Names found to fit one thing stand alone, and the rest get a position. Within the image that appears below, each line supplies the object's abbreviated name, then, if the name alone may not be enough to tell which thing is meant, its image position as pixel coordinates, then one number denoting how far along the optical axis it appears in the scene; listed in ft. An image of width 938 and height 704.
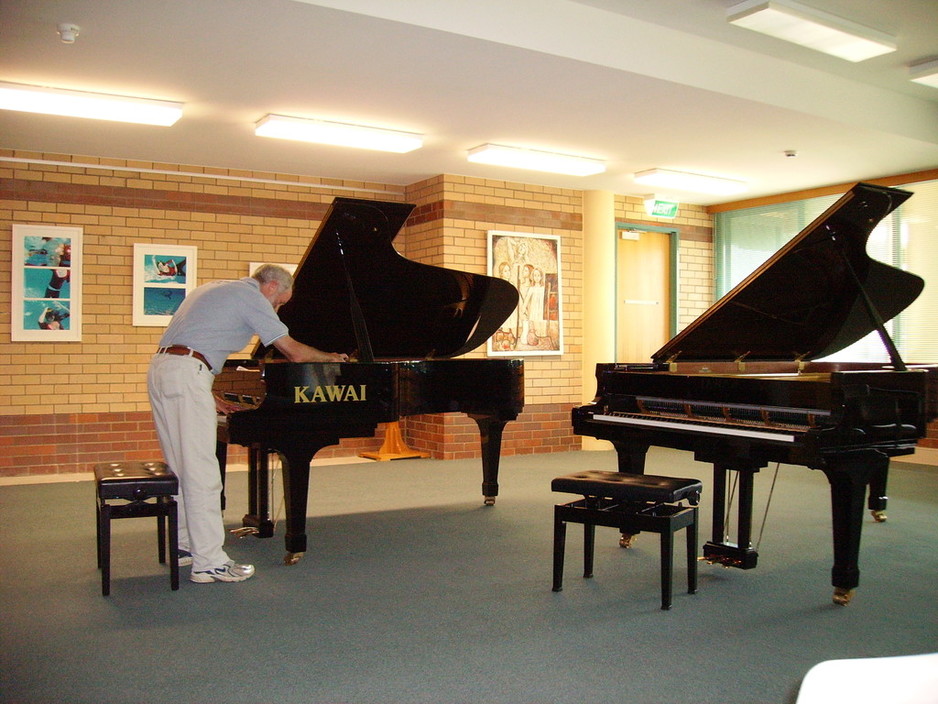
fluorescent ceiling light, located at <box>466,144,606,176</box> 25.48
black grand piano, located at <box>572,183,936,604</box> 12.48
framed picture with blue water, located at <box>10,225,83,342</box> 24.84
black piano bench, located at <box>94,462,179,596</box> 13.24
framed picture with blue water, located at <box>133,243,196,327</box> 26.35
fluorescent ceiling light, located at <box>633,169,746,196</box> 29.01
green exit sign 33.45
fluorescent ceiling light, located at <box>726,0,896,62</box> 17.10
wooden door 34.17
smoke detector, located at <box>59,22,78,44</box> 15.40
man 13.73
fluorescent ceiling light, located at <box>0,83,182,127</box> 19.15
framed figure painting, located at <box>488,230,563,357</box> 29.84
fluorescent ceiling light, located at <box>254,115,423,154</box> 21.97
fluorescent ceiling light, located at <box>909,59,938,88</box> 21.11
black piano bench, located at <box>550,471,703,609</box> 12.57
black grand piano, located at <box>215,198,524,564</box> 14.98
